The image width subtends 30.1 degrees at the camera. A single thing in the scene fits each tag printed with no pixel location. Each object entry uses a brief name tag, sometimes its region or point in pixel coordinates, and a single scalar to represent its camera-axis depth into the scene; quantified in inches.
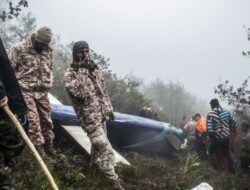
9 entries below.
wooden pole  153.9
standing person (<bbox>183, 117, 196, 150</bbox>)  581.2
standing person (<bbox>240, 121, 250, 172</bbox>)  432.1
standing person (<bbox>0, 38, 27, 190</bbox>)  156.3
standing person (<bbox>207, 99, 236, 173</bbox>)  430.6
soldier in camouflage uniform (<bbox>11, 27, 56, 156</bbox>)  277.3
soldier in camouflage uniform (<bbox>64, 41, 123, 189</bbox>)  260.8
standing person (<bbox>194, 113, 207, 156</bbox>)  528.4
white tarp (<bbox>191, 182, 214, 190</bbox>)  292.8
